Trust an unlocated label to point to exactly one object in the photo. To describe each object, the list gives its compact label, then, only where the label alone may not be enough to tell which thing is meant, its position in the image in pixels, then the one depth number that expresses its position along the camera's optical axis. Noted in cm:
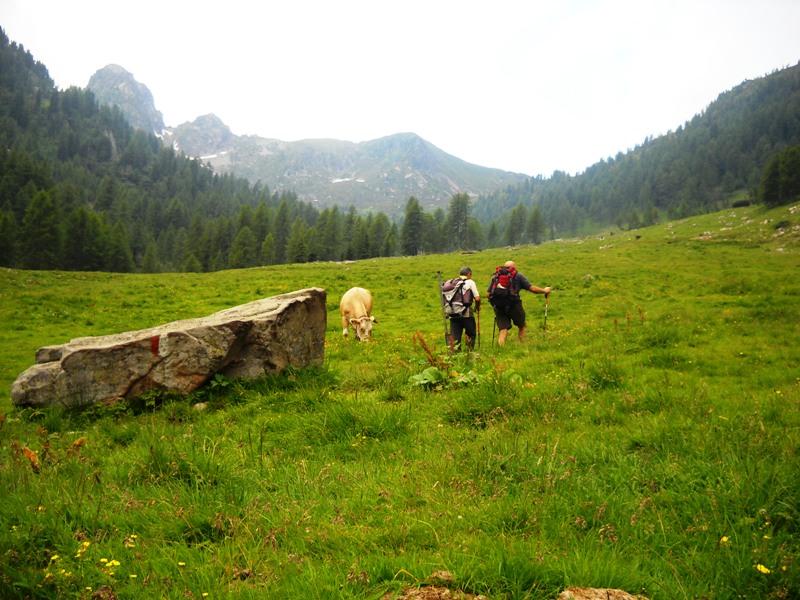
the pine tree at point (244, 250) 10432
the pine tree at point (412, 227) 11666
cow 1648
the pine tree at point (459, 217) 12694
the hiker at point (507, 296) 1345
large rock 740
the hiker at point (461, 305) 1252
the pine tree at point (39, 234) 7594
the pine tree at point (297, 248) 10262
